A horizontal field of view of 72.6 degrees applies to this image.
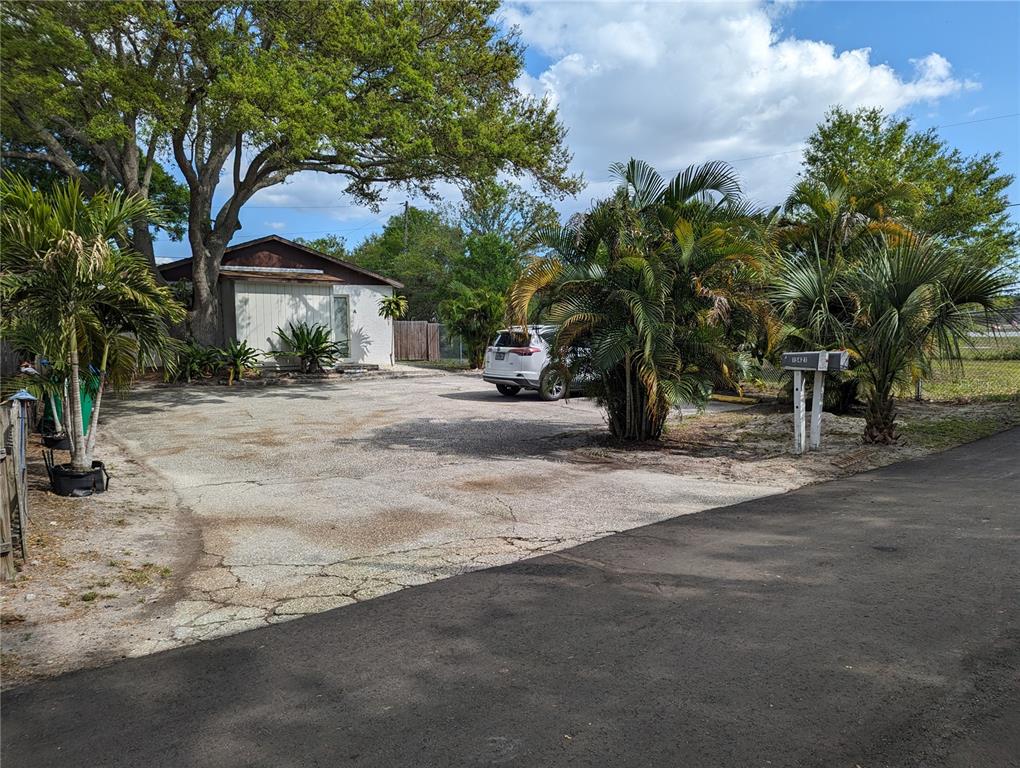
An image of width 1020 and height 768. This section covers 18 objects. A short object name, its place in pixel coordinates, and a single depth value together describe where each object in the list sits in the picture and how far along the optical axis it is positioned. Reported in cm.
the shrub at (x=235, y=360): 1866
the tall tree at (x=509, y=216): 4381
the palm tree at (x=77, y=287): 620
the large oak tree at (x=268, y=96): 1346
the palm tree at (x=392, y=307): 2270
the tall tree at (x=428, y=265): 4103
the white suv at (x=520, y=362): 1510
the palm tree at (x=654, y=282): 891
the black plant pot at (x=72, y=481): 657
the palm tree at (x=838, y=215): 1252
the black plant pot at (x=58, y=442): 872
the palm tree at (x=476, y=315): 2278
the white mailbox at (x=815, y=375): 886
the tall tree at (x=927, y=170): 2078
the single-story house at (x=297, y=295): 2061
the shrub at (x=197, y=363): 1822
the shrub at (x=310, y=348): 2008
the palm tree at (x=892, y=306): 875
